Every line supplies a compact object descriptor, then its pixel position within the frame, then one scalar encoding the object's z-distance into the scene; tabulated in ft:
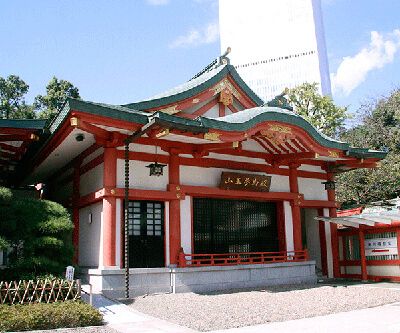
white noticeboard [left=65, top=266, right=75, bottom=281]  35.40
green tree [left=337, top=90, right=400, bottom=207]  101.14
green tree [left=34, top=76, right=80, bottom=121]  114.32
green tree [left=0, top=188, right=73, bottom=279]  37.52
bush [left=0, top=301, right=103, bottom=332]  28.55
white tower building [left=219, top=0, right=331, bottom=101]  312.09
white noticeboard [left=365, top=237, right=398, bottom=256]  57.82
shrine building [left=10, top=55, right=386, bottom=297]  45.68
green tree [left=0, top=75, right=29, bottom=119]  113.70
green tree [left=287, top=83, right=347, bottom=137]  115.85
